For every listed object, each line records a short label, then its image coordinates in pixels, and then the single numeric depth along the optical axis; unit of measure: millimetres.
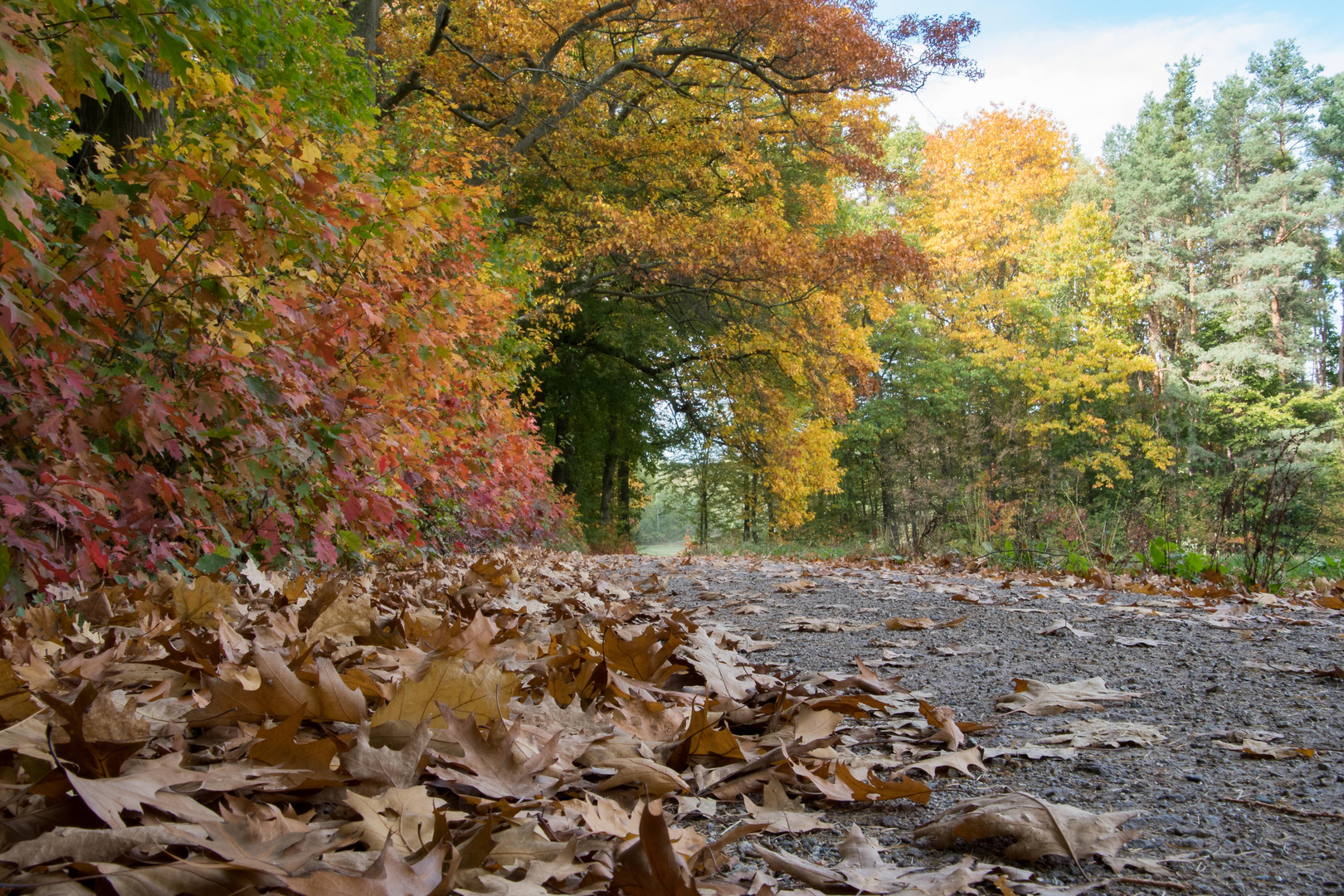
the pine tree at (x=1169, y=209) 25953
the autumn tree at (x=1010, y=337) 21844
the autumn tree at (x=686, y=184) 10750
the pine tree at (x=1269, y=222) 24344
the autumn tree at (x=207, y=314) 2135
